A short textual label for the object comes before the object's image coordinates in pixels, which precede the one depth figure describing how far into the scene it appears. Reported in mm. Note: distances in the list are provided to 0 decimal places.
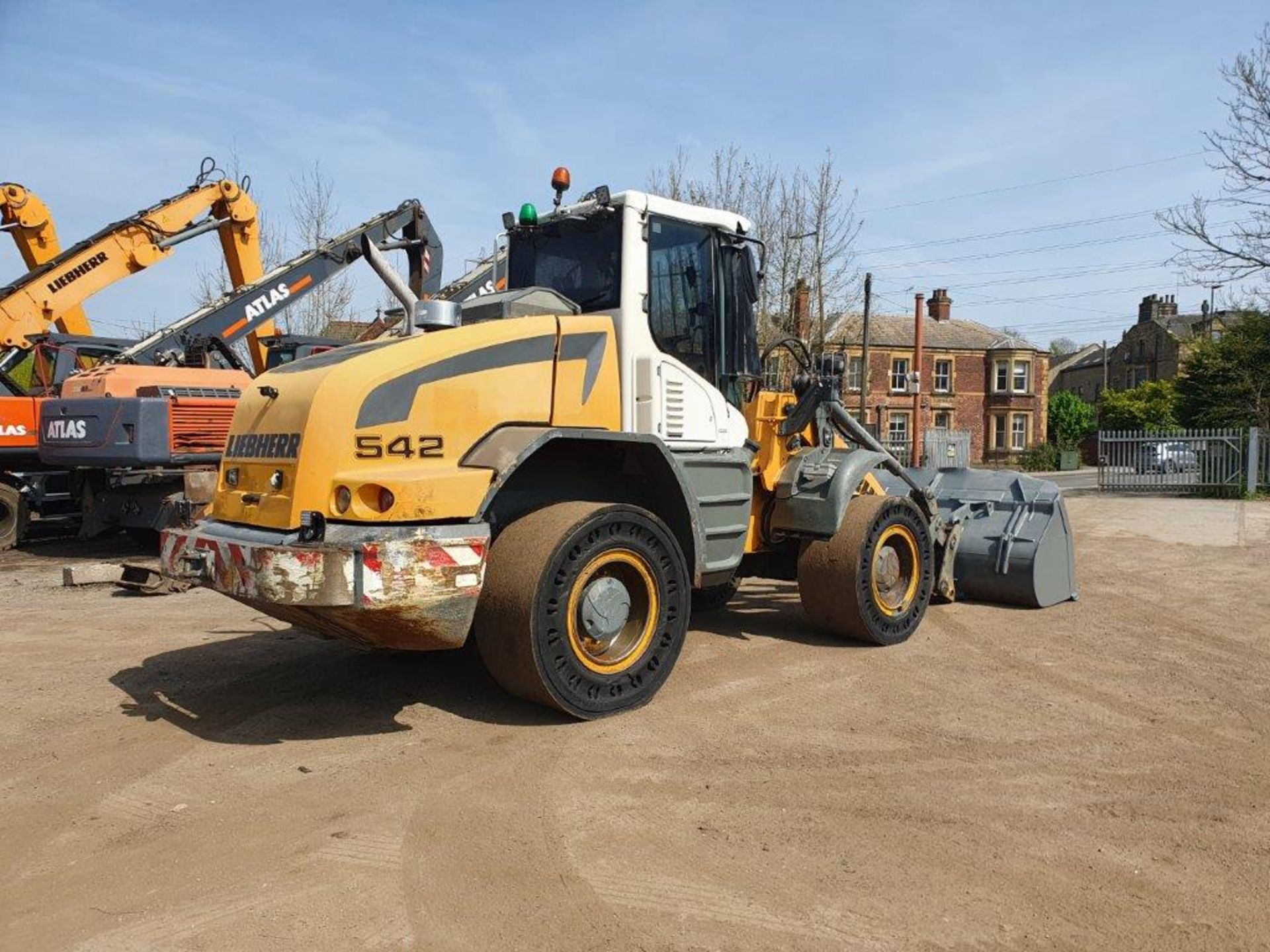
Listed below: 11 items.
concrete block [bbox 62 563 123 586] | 9656
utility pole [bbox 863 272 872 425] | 24616
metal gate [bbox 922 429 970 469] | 36312
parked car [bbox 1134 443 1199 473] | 21594
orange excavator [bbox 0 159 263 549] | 12797
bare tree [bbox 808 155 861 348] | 22609
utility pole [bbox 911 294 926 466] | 30284
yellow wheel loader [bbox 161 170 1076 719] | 4363
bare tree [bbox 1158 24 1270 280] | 22609
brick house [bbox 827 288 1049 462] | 51594
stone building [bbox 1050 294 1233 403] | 71250
